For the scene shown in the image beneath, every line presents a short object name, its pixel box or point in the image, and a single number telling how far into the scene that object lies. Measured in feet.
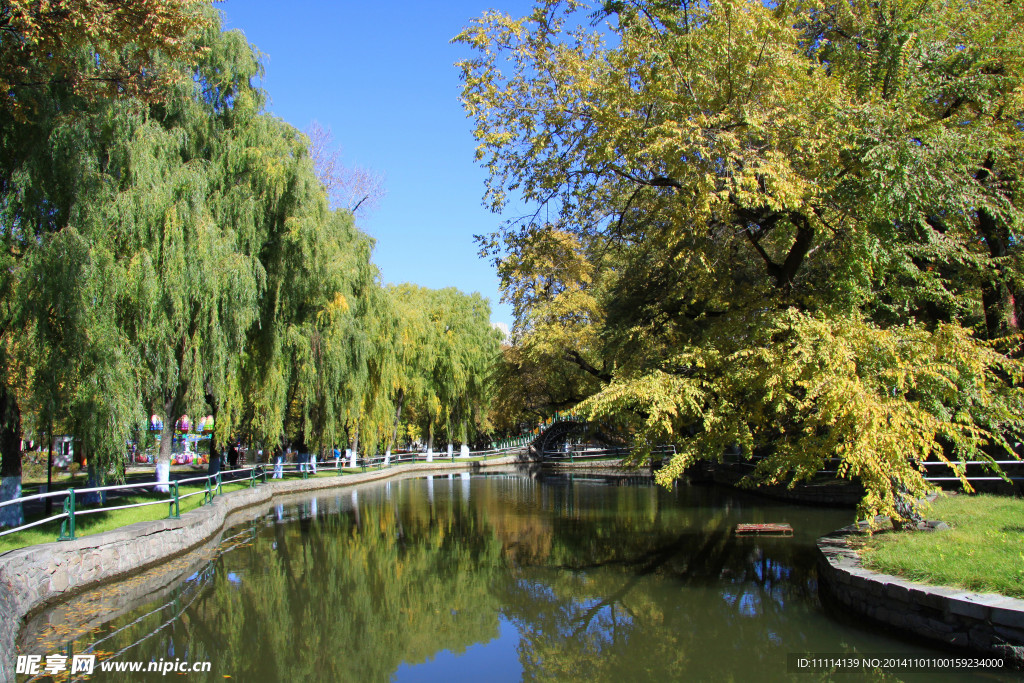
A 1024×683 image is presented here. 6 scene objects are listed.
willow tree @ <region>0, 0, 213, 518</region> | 31.58
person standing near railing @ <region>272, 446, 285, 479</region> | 84.38
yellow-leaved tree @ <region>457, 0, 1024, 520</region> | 26.37
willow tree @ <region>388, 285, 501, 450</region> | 109.29
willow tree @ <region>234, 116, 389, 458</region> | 57.06
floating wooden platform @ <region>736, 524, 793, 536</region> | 42.26
